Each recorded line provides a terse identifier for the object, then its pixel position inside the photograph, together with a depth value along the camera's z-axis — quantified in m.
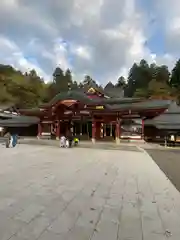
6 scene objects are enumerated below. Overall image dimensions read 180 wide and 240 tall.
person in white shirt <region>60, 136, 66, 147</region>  14.06
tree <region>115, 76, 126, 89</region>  62.24
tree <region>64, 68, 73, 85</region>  61.41
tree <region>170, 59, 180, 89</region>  42.83
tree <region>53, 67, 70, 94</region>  54.74
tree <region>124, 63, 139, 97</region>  53.87
